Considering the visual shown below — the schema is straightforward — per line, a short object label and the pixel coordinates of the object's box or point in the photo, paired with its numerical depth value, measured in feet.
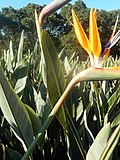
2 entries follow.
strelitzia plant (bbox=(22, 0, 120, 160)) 1.34
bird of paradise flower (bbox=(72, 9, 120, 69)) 1.53
